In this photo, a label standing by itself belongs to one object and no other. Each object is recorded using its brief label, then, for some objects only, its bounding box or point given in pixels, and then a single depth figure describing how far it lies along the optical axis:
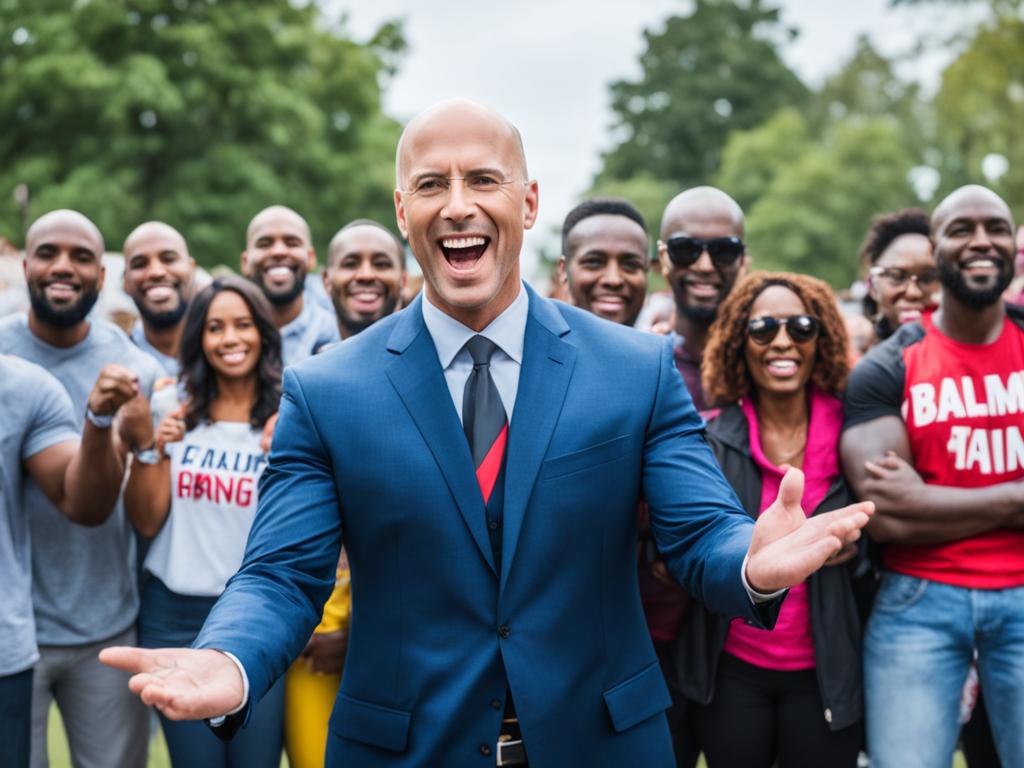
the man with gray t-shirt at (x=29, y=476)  3.92
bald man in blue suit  2.72
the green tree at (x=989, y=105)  24.11
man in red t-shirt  3.96
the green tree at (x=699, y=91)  48.12
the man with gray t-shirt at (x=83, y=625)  4.49
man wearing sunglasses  4.84
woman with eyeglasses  5.32
